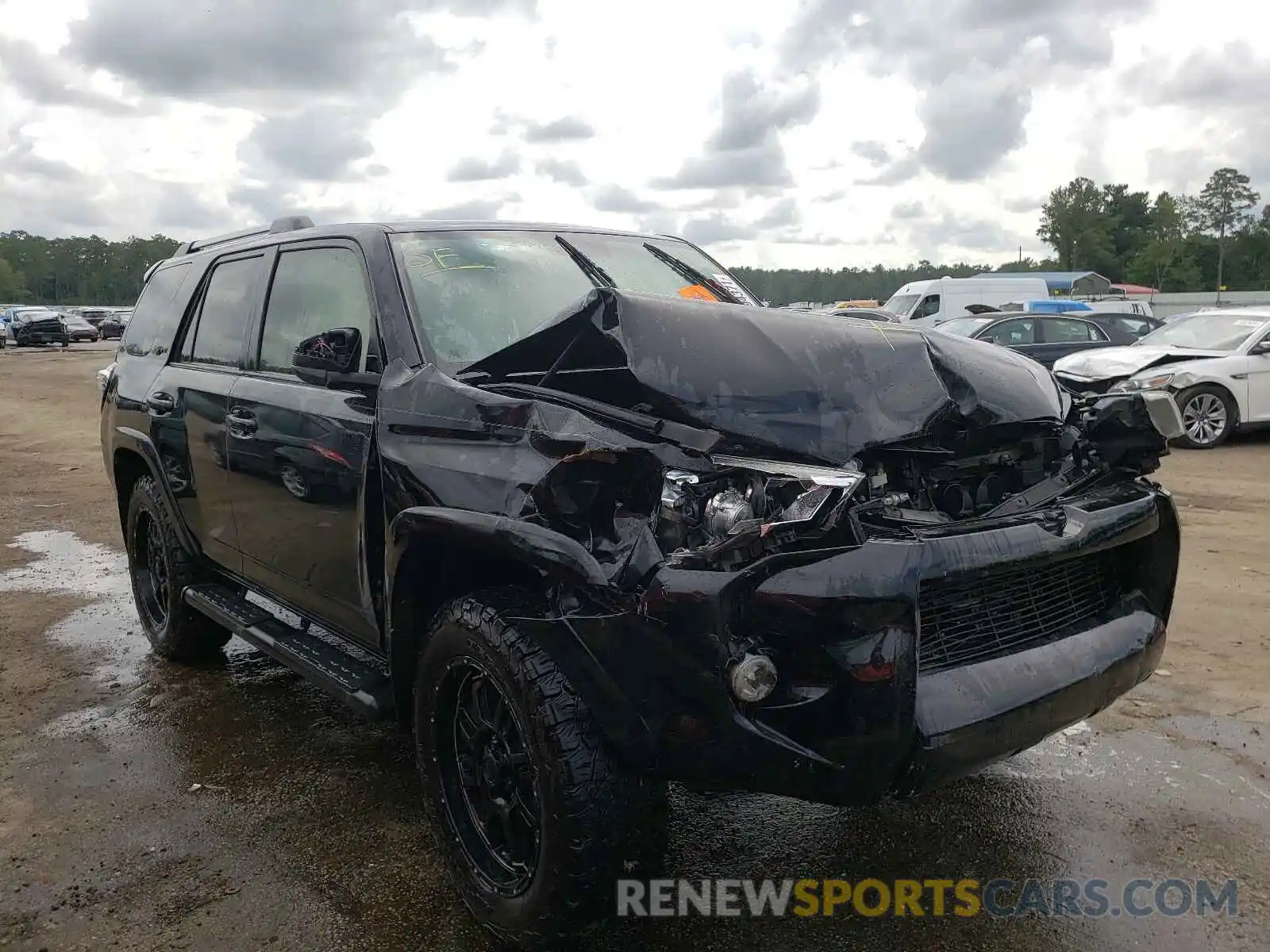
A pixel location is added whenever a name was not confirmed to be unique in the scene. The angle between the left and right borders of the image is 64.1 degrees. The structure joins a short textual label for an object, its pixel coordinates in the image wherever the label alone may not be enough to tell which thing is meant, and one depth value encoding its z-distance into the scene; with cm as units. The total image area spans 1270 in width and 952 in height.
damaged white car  1119
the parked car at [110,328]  5066
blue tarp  2061
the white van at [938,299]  2411
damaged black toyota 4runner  216
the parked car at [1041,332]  1533
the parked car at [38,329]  4156
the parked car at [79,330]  4534
